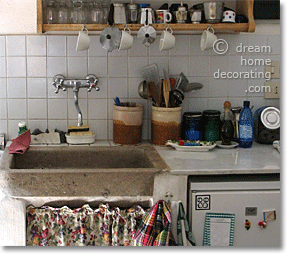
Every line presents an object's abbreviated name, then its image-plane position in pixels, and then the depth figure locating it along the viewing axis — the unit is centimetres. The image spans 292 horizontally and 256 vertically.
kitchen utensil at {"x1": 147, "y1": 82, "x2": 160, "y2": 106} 239
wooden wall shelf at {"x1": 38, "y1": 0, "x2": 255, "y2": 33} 219
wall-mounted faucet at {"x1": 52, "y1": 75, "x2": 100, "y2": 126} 246
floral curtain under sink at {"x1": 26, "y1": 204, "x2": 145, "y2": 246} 189
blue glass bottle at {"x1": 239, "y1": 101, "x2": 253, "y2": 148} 236
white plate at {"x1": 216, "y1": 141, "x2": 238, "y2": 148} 236
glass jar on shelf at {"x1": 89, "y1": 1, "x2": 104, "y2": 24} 226
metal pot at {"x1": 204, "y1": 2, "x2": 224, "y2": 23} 226
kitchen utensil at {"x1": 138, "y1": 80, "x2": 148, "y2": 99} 249
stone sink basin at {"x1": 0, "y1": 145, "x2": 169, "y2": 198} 185
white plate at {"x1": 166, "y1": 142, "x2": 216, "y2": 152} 227
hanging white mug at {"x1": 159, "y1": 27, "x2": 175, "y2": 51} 225
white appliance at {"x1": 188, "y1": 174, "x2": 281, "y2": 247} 190
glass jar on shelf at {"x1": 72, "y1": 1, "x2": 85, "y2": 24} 224
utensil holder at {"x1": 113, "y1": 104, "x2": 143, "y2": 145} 239
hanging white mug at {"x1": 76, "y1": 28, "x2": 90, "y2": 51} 217
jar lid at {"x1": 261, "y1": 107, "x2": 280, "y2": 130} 245
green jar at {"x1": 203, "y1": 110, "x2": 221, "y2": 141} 244
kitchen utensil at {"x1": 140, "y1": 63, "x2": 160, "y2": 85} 249
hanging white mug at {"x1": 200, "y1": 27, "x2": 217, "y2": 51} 227
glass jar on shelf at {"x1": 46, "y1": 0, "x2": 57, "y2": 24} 223
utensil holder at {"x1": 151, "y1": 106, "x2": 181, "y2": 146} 236
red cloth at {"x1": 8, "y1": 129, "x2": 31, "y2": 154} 223
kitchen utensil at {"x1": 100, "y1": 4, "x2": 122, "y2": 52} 221
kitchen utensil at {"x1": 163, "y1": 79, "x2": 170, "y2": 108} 237
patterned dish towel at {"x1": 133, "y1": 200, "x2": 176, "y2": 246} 183
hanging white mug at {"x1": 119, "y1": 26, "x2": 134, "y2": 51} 220
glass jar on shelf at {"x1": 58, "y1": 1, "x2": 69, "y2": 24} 224
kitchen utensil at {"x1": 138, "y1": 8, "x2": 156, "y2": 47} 224
